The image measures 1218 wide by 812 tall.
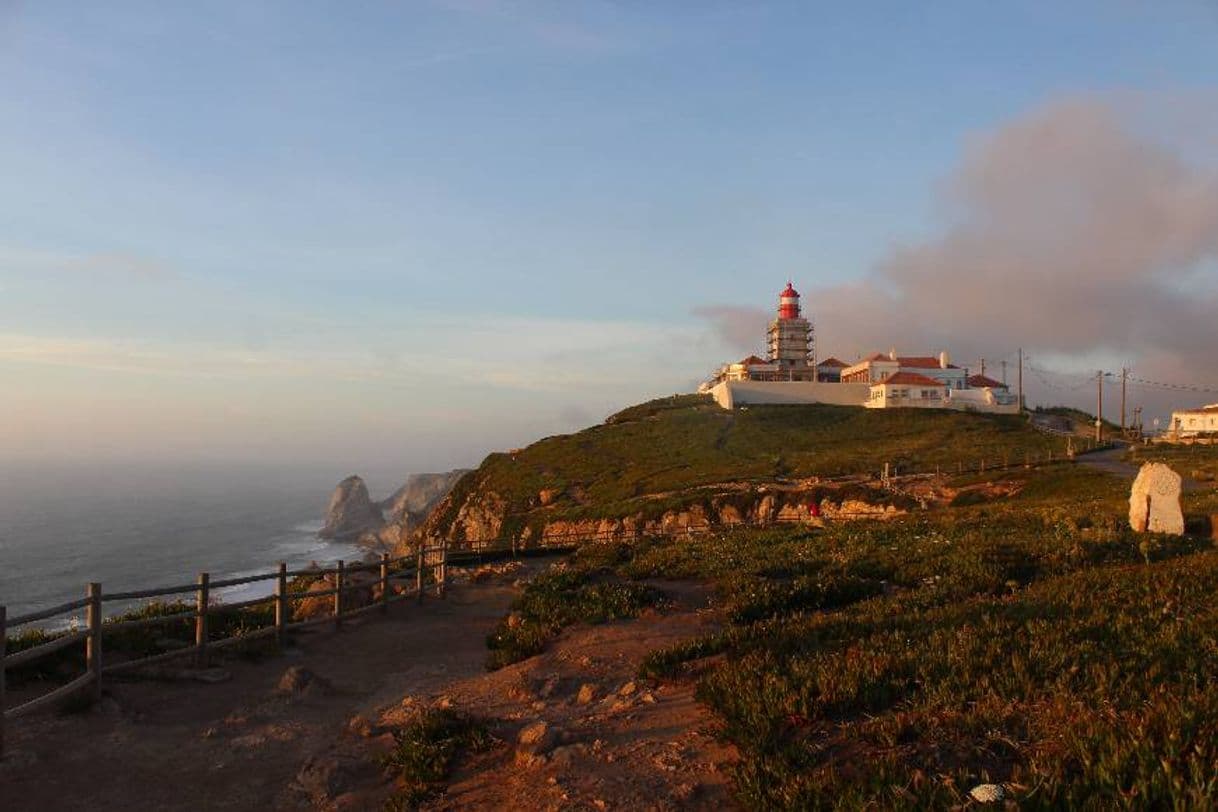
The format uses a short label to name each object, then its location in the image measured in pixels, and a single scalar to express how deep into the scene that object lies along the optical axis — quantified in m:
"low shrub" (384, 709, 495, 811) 7.17
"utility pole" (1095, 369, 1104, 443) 84.26
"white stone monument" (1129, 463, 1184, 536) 20.39
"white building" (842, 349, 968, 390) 119.44
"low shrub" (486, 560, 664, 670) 12.80
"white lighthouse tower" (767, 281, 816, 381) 140.25
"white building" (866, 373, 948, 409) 108.38
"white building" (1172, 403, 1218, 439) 101.69
